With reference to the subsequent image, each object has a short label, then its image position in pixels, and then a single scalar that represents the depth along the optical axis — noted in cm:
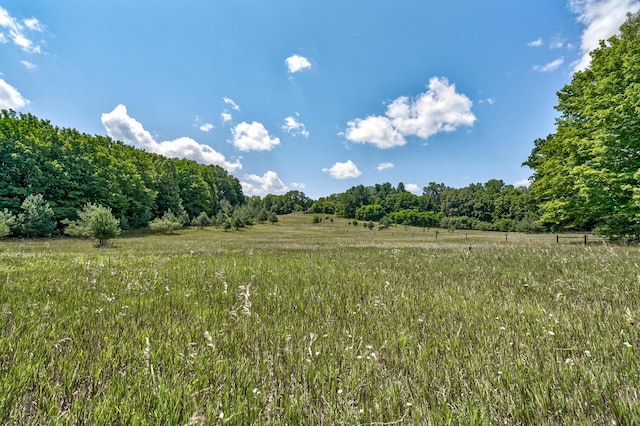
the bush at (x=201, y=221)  6234
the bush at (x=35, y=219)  3058
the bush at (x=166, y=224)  4822
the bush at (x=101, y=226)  2261
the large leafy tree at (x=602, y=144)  1680
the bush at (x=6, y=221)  2238
